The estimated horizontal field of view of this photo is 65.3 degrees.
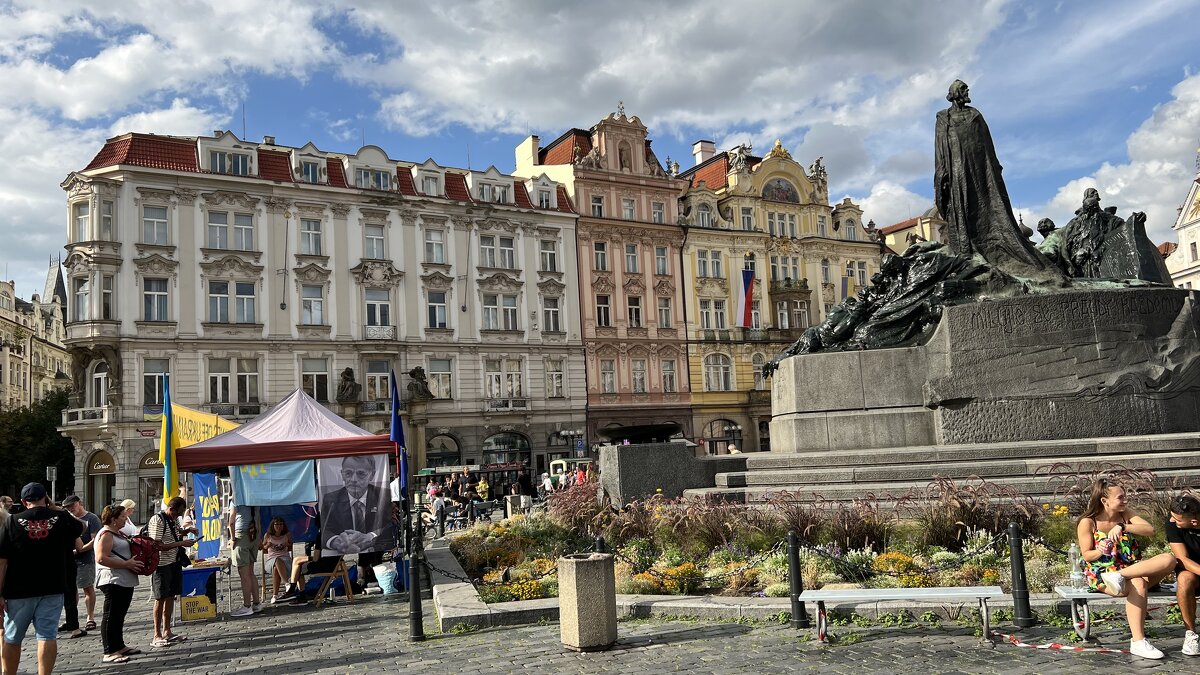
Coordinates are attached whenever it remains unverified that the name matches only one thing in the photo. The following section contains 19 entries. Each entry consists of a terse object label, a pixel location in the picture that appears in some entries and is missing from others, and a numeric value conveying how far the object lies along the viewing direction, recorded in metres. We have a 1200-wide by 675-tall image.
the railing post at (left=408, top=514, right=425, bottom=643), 8.45
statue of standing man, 13.62
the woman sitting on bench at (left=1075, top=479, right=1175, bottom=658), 6.23
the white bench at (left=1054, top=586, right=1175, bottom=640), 6.60
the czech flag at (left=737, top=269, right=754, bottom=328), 46.59
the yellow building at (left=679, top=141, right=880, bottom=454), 46.72
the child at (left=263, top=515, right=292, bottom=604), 12.08
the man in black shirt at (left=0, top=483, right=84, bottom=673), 7.05
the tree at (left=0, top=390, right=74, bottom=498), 43.56
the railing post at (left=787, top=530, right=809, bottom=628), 7.55
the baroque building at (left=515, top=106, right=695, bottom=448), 43.78
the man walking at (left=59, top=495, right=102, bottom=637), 10.72
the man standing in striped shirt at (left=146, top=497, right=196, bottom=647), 9.58
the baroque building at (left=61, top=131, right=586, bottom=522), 33.94
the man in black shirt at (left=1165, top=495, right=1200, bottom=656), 6.20
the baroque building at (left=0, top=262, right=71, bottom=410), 64.94
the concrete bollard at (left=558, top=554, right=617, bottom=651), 7.39
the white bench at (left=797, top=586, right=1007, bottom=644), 6.92
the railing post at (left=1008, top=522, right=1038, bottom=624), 7.09
